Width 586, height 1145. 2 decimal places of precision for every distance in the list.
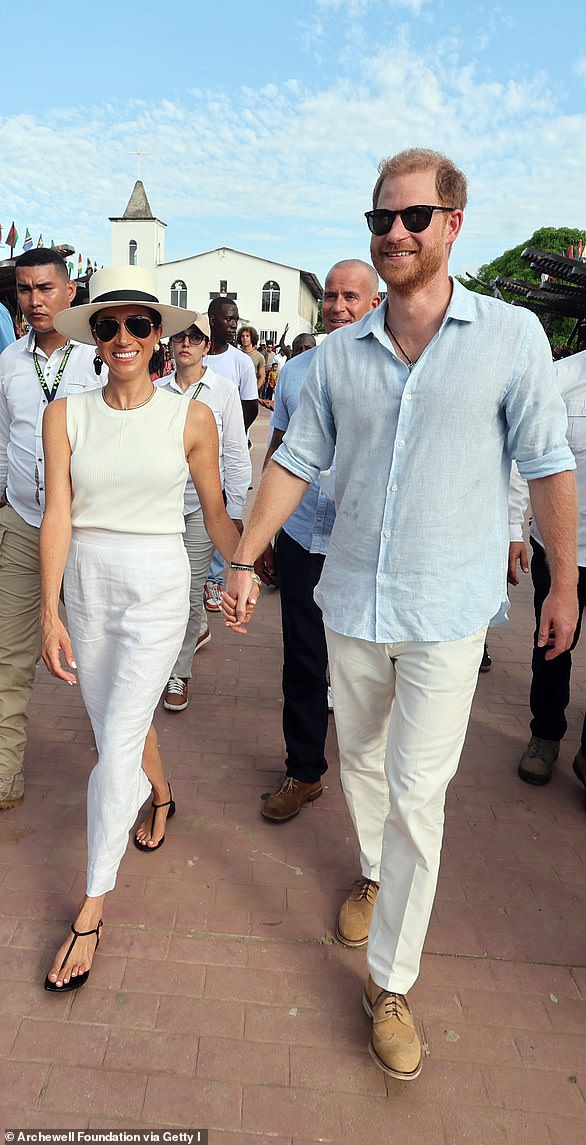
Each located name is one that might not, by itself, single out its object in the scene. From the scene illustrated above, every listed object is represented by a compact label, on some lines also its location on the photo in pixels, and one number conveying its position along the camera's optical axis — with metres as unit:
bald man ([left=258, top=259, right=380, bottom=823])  3.40
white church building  64.50
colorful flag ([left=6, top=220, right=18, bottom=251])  22.50
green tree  60.20
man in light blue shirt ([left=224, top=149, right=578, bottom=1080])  2.10
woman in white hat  2.54
